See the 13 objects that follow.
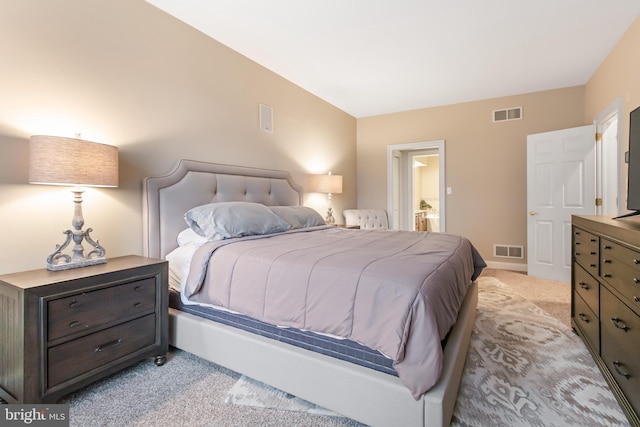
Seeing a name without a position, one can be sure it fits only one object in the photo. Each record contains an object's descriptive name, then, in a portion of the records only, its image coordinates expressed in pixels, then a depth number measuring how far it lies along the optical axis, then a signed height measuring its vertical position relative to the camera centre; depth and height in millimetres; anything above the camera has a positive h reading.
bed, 1248 -715
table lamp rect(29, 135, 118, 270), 1599 +242
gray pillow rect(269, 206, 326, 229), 3055 -21
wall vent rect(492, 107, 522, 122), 4461 +1476
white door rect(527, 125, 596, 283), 3725 +278
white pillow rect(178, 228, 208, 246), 2356 -190
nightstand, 1385 -575
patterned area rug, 1480 -971
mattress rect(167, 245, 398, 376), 1379 -632
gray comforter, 1229 -368
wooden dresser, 1362 -472
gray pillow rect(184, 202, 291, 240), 2258 -52
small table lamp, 4273 +422
